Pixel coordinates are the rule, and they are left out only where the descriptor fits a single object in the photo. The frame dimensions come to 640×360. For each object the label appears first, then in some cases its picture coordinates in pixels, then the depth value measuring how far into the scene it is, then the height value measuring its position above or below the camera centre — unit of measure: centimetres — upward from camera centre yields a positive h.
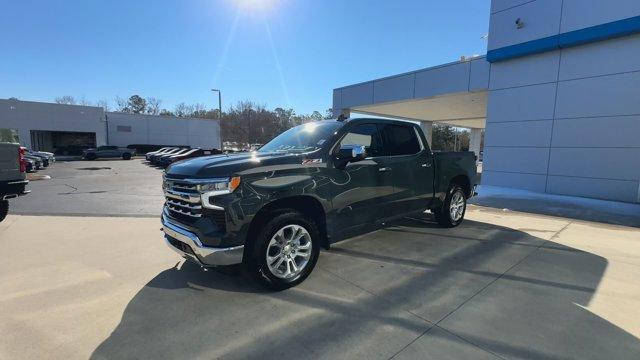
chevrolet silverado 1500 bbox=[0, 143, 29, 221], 601 -63
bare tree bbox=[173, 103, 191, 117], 8369 +738
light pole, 3394 +444
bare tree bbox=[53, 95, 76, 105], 8012 +892
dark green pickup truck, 337 -59
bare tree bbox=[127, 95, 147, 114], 8538 +902
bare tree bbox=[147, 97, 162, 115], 8469 +755
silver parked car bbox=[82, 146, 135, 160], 3431 -143
